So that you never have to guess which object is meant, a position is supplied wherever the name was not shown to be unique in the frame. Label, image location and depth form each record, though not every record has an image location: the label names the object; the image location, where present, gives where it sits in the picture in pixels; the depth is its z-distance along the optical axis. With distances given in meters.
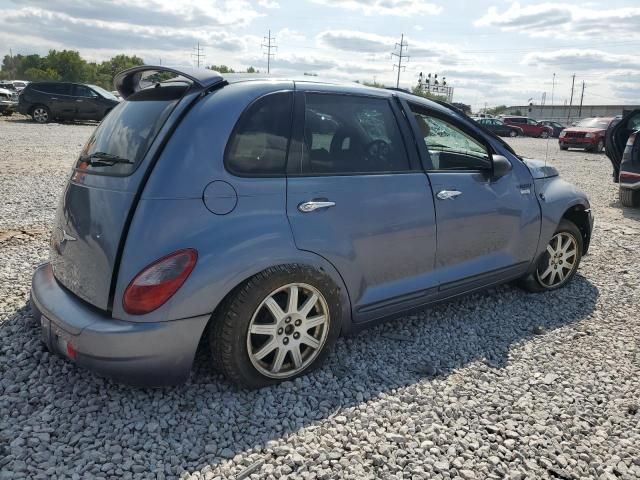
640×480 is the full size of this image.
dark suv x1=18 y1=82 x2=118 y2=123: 20.97
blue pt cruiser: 2.52
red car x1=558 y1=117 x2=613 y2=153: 22.27
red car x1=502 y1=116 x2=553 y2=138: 38.78
